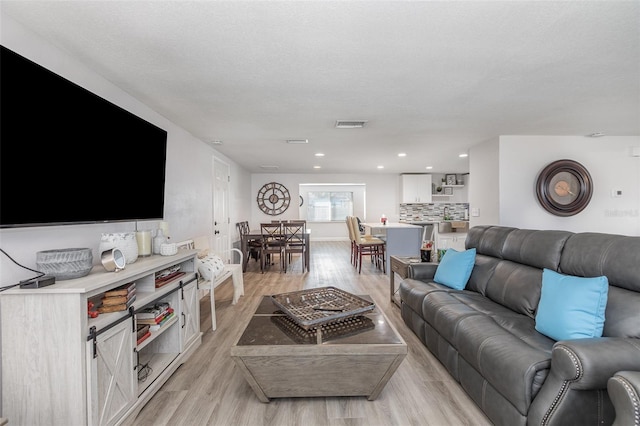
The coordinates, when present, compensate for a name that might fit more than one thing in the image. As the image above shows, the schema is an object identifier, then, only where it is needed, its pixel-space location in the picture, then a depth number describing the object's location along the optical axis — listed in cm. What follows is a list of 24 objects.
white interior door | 507
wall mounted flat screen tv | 138
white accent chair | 308
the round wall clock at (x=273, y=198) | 900
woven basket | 151
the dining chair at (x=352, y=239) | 616
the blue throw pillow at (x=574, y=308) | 158
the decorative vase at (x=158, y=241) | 246
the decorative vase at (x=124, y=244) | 196
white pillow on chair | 318
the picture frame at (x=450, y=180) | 933
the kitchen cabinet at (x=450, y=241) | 639
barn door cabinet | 140
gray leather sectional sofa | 128
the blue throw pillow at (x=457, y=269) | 281
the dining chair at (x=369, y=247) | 569
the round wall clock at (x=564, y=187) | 430
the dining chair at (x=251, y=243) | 595
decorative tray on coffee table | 197
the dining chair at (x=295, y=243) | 579
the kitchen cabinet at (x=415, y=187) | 895
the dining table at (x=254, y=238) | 576
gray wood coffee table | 172
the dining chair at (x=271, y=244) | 575
